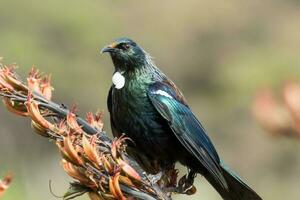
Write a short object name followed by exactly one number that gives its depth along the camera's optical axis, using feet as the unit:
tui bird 34.17
